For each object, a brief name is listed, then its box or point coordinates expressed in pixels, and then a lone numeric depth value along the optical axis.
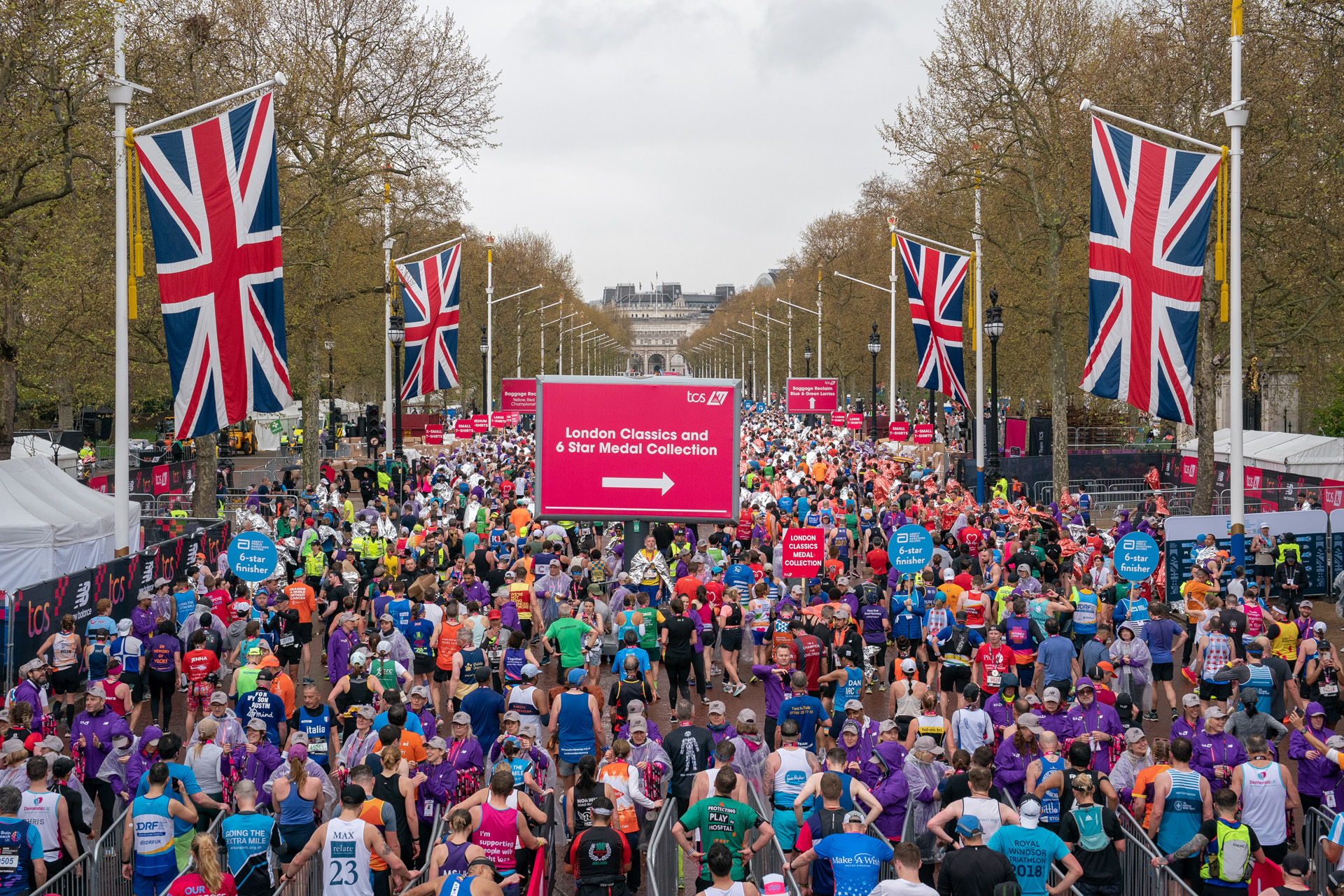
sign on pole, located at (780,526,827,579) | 17.12
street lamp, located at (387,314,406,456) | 29.92
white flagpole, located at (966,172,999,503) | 32.16
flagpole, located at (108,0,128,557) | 16.64
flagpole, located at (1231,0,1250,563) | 17.14
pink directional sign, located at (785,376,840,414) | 52.72
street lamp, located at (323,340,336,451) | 49.72
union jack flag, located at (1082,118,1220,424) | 16.34
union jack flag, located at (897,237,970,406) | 30.56
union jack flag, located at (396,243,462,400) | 32.31
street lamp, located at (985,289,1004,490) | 29.21
